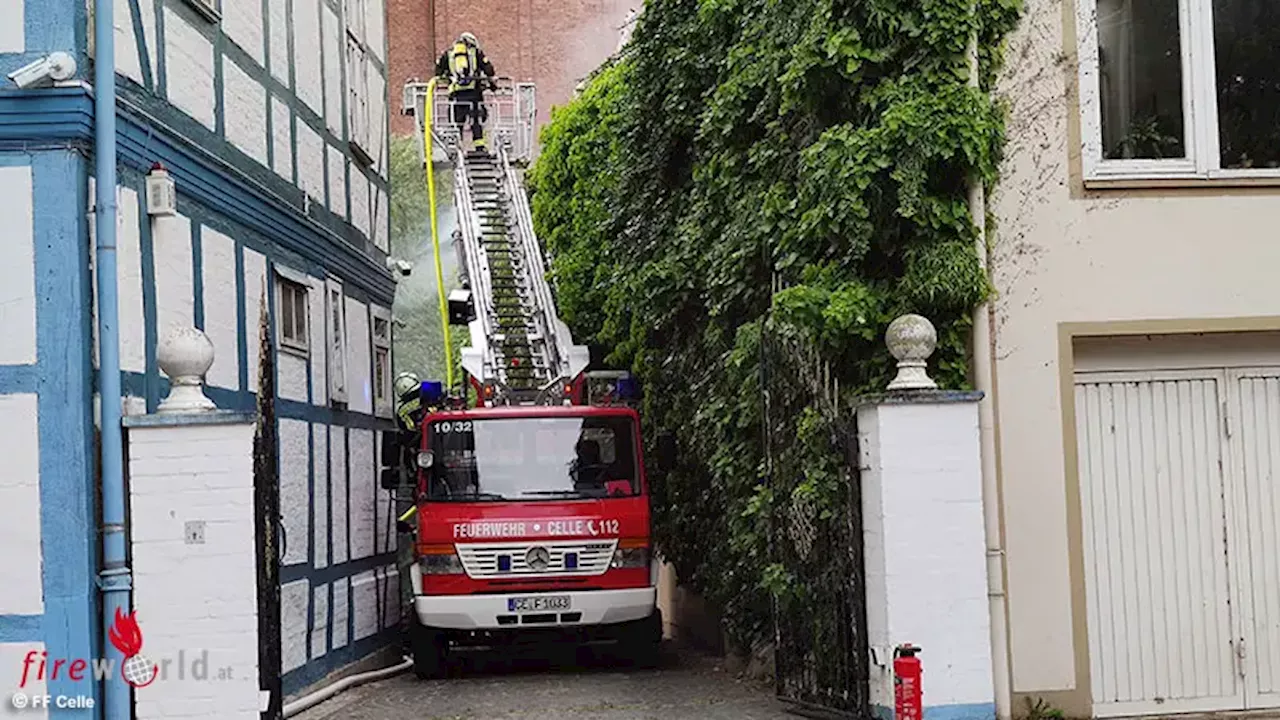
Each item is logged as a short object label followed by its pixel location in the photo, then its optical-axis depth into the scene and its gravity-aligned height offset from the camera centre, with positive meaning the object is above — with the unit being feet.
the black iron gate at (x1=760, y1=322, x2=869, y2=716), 32.63 -1.86
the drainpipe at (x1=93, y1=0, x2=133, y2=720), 29.55 +1.83
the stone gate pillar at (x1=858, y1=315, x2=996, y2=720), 30.73 -1.84
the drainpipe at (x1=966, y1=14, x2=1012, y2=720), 32.19 -0.59
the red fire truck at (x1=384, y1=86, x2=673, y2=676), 48.73 -2.21
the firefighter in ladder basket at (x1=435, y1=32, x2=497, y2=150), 100.07 +21.85
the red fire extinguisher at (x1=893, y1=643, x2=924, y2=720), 29.01 -4.17
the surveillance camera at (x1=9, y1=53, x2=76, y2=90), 29.27 +6.71
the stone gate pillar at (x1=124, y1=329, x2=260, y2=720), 29.50 -1.68
